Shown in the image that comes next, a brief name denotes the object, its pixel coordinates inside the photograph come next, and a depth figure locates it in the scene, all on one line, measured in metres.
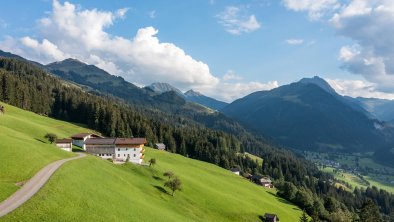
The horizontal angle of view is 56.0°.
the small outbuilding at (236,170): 188.38
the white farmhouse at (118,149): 110.94
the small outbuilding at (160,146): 178.09
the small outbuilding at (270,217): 96.81
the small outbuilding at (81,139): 116.97
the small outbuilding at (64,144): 106.04
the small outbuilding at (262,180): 181.75
